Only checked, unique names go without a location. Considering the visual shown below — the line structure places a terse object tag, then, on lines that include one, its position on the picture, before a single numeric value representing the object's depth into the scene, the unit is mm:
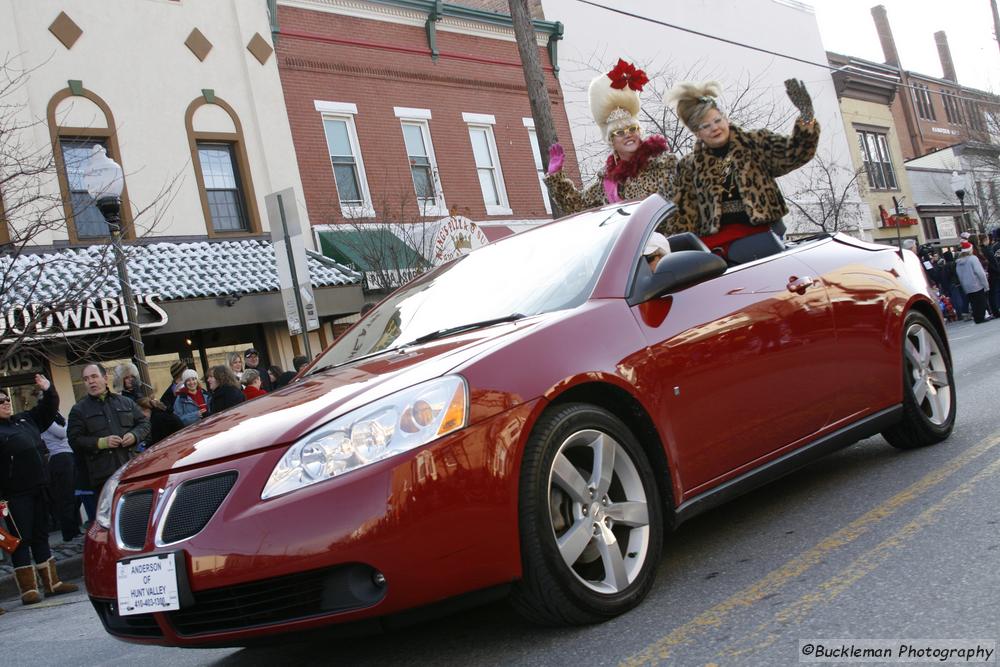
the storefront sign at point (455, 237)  15266
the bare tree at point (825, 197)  30484
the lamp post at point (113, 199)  10266
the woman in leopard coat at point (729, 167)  5734
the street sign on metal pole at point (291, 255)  9484
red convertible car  2988
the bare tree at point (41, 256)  10641
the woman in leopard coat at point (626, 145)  6664
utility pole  13375
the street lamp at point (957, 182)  39562
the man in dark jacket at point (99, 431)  8727
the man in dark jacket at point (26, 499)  7867
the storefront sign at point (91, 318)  11852
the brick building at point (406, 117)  17984
